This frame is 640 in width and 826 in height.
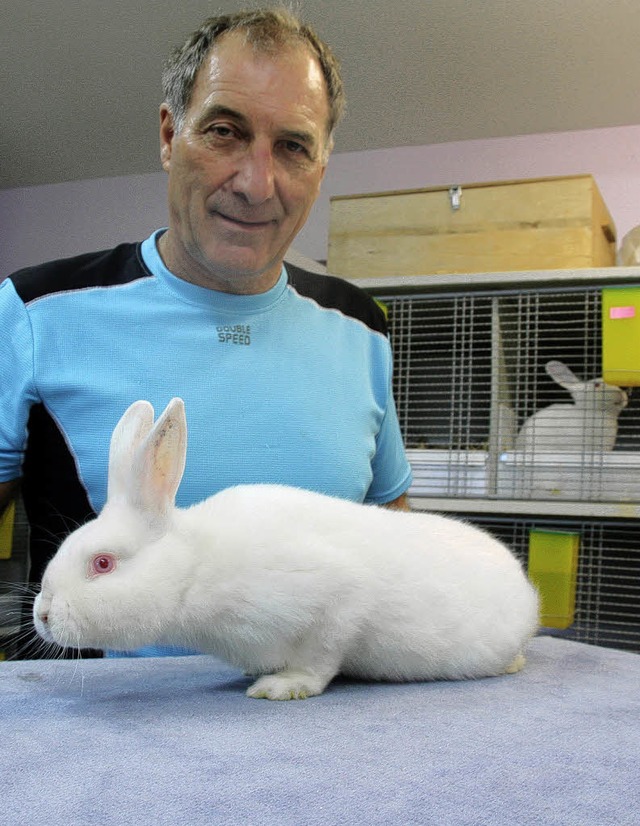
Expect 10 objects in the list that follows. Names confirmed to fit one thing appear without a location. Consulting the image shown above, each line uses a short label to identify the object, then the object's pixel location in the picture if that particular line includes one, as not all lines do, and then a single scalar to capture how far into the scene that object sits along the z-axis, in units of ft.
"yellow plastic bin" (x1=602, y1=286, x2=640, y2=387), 8.09
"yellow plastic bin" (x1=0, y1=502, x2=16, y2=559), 4.96
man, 4.10
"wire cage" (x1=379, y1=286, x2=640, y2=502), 8.60
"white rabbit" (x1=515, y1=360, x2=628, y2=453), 8.70
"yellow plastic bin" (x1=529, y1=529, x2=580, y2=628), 8.23
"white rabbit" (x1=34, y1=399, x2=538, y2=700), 2.92
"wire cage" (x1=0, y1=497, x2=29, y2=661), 3.91
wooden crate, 8.77
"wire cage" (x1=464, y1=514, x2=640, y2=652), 8.71
